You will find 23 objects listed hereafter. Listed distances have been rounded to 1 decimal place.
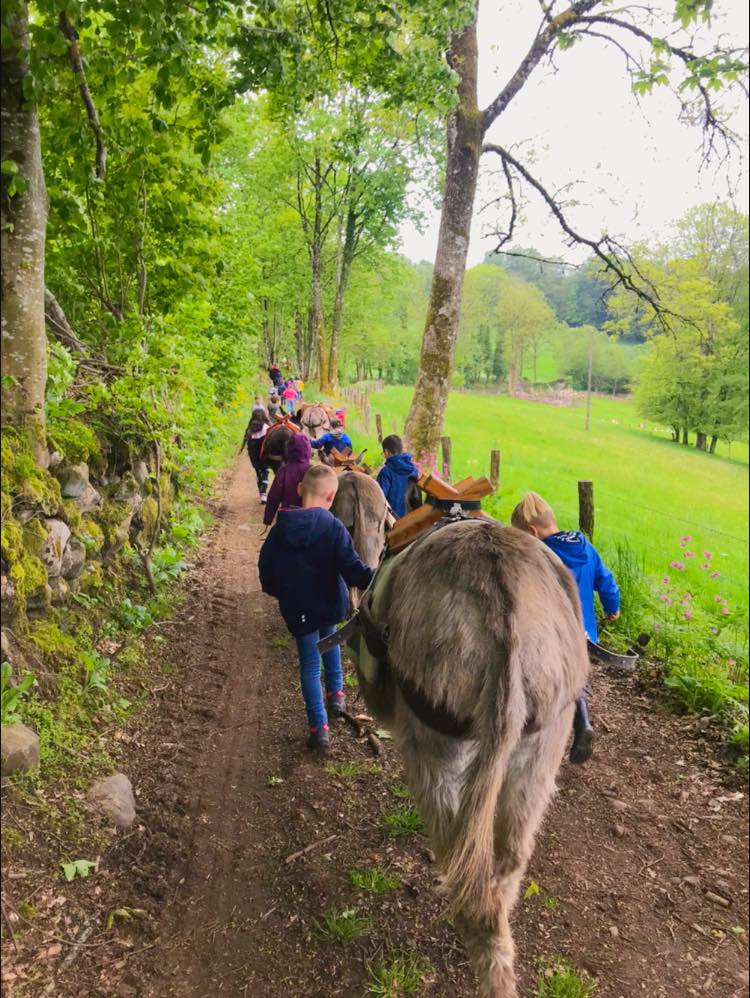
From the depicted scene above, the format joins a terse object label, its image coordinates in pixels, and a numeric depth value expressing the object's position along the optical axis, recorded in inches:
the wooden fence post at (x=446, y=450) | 467.0
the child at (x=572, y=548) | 145.6
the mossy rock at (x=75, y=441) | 170.7
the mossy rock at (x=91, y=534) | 172.2
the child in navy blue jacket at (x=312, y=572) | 149.3
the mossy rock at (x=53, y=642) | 142.3
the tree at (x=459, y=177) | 340.5
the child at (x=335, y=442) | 322.7
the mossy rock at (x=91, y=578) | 177.0
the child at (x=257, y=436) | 414.6
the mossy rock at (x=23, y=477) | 139.1
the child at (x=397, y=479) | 247.9
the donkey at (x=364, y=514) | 202.4
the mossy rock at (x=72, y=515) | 163.8
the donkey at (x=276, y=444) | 294.8
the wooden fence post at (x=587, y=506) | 282.4
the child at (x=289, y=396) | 643.2
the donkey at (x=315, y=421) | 382.3
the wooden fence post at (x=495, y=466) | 440.1
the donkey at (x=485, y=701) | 85.1
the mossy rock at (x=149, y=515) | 233.1
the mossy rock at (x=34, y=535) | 141.5
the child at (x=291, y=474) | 229.8
